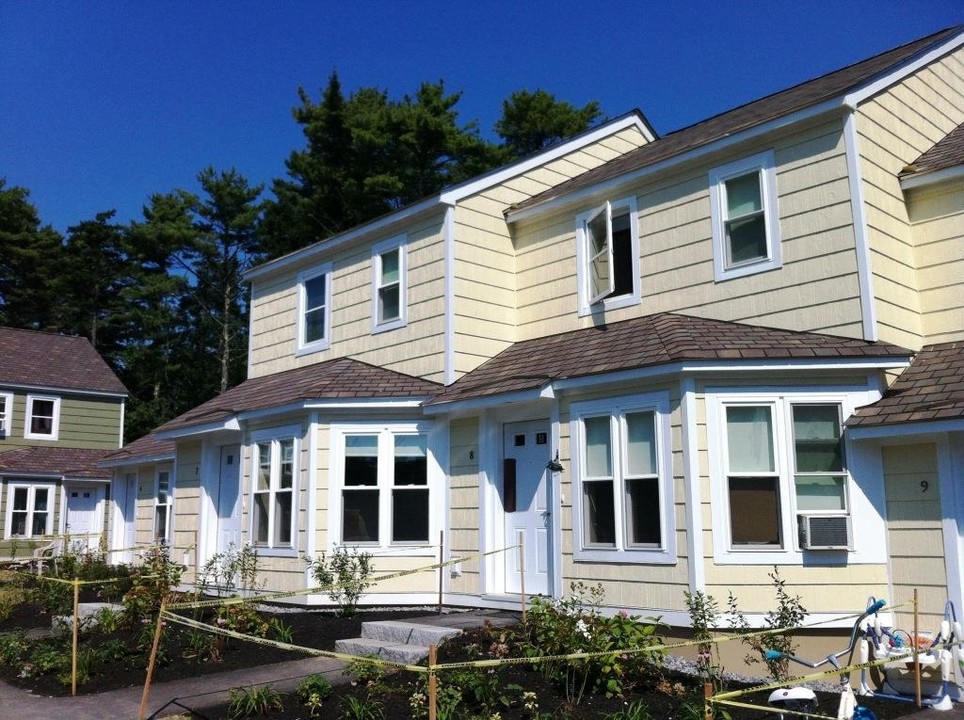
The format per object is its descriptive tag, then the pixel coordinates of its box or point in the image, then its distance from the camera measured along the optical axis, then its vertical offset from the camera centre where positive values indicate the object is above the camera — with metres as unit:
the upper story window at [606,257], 12.37 +3.38
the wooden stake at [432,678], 5.38 -1.13
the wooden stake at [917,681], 7.52 -1.63
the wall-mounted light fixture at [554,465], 10.88 +0.36
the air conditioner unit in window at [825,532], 9.04 -0.41
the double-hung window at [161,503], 19.45 -0.11
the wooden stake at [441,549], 12.29 -0.75
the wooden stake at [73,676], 7.89 -1.59
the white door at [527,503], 11.54 -0.11
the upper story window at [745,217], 10.77 +3.42
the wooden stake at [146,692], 6.67 -1.47
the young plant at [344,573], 11.66 -1.05
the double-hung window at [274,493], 13.34 +0.06
